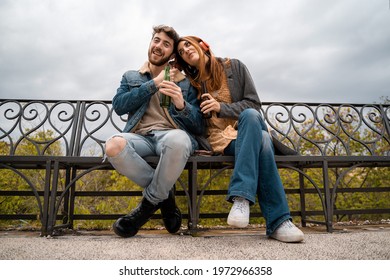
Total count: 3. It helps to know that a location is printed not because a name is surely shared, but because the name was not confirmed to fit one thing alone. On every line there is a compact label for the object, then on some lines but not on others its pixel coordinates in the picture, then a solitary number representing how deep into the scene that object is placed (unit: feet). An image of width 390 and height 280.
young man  5.69
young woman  5.28
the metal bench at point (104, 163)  6.45
